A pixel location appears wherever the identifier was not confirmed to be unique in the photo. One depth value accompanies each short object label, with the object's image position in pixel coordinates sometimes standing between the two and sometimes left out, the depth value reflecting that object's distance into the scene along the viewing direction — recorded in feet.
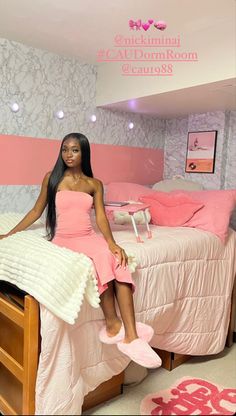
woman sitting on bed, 4.63
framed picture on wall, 9.18
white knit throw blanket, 4.17
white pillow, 9.31
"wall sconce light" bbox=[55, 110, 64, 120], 8.38
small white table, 6.26
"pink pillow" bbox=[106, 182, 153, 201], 8.79
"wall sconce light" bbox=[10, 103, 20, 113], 7.63
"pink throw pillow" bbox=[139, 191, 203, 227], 7.70
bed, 4.26
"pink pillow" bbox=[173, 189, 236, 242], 7.36
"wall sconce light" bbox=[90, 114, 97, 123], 9.08
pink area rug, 3.80
